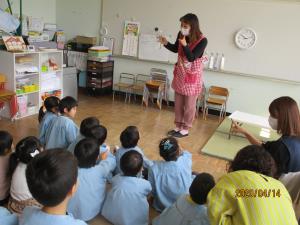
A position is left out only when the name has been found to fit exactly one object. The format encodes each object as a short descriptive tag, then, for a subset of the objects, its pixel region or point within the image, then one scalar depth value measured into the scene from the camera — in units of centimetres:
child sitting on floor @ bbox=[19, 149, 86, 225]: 108
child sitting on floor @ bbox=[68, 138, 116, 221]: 195
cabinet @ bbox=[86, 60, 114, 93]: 571
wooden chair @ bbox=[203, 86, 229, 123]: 506
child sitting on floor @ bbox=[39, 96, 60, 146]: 291
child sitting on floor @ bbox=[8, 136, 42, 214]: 196
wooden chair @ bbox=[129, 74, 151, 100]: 570
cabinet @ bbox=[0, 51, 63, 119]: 408
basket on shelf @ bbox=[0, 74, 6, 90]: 398
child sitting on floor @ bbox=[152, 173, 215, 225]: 165
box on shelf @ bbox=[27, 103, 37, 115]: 440
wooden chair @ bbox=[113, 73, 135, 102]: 584
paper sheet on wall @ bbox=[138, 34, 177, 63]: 550
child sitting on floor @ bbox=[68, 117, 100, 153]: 252
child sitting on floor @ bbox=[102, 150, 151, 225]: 194
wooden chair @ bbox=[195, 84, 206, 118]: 529
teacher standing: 361
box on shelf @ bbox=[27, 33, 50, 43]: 569
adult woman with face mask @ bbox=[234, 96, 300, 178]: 188
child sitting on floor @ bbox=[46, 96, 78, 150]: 277
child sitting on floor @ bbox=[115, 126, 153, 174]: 243
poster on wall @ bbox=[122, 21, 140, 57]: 564
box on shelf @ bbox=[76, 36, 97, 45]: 594
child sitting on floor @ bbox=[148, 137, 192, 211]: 217
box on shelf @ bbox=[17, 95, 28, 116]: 422
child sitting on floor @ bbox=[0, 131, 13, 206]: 203
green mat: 274
